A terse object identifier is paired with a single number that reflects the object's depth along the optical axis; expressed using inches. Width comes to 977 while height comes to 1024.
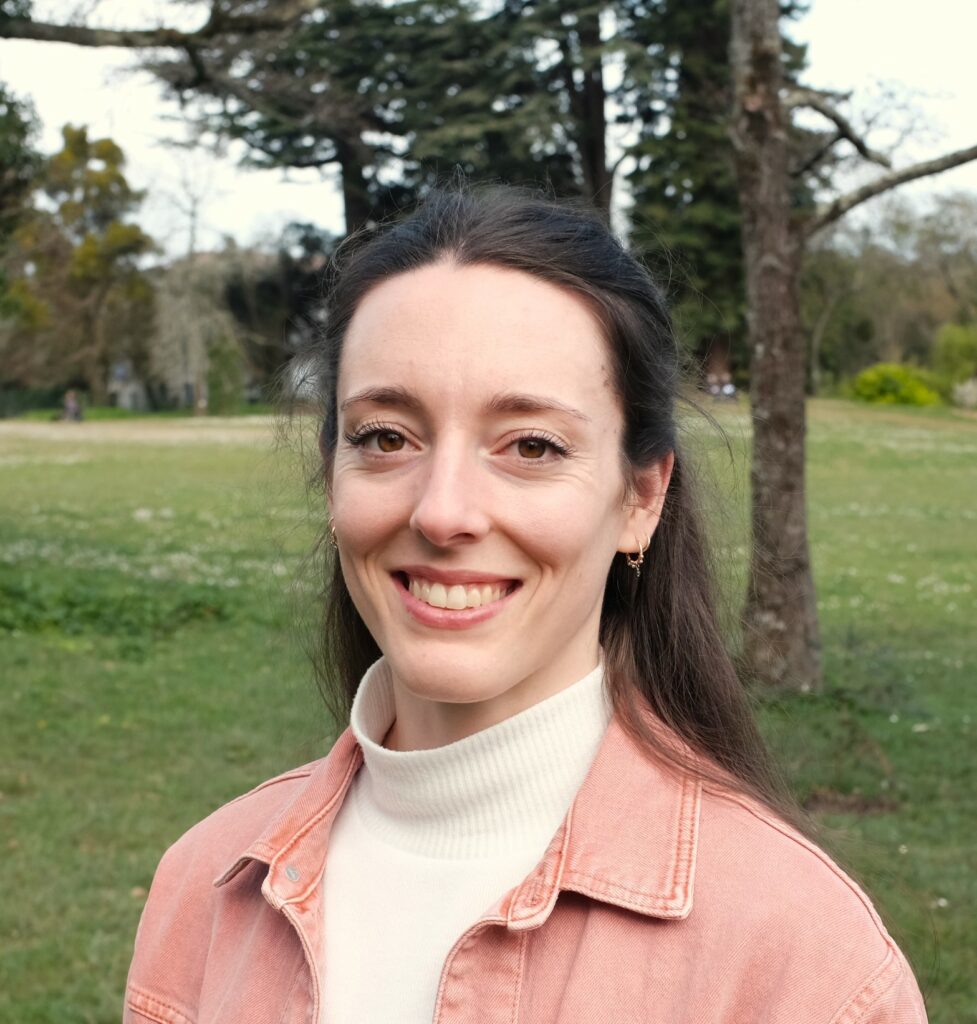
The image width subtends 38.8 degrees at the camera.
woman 58.3
